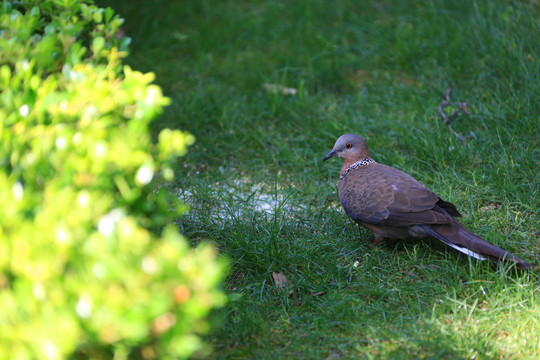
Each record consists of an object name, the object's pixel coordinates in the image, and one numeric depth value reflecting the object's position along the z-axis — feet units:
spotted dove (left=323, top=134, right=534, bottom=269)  21.54
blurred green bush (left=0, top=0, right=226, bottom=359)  11.64
